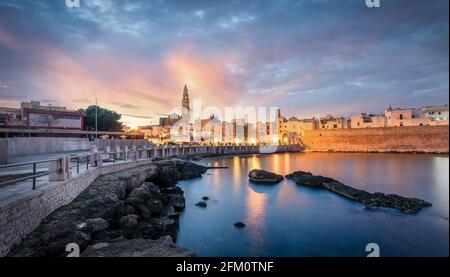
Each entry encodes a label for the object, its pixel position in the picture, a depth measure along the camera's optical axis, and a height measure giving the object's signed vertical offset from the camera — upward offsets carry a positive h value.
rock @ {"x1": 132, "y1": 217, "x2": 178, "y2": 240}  8.48 -3.33
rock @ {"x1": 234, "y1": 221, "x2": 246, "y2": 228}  11.30 -3.94
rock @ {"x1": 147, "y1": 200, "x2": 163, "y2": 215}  11.23 -3.07
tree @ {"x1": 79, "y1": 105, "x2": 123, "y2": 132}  48.47 +4.65
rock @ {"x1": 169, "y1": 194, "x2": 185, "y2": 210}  13.68 -3.49
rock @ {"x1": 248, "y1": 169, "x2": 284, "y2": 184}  23.00 -3.64
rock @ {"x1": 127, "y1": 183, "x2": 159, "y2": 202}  11.54 -2.58
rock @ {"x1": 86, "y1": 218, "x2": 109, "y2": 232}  7.00 -2.44
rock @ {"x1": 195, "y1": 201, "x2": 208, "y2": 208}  14.80 -3.90
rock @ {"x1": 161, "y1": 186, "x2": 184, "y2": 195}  16.89 -3.51
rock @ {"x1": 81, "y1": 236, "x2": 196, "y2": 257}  5.26 -2.46
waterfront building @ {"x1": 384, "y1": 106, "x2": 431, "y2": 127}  59.85 +5.57
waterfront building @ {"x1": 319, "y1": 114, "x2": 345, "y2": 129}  90.75 +6.19
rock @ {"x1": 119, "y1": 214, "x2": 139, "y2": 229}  8.68 -2.89
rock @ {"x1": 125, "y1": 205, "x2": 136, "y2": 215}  9.73 -2.75
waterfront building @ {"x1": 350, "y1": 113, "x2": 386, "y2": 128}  75.16 +5.73
